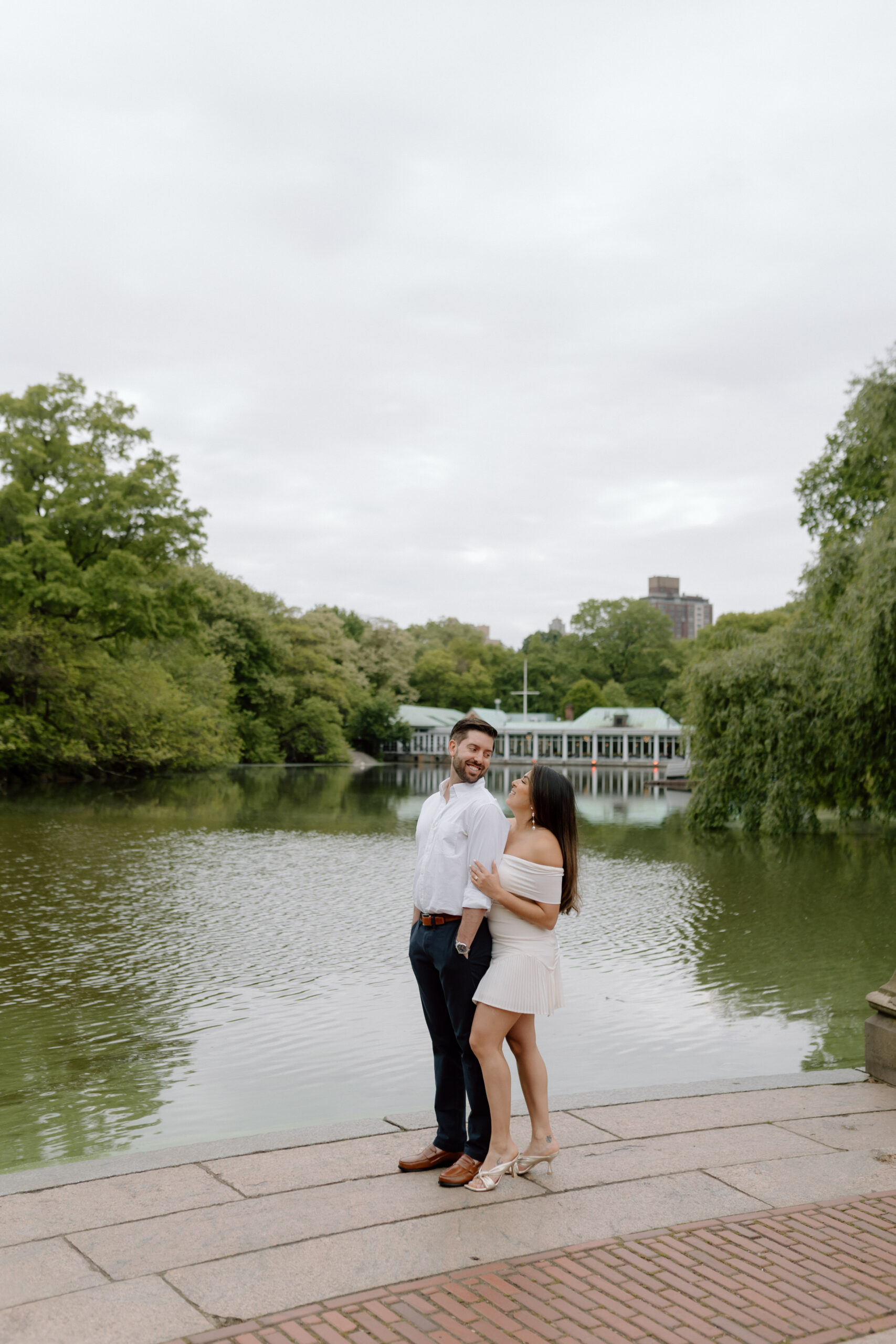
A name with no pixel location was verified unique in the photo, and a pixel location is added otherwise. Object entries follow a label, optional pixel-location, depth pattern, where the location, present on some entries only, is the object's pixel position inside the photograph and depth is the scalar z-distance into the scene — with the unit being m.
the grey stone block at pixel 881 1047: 5.70
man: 4.16
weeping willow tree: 17.41
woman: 4.14
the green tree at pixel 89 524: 30.11
